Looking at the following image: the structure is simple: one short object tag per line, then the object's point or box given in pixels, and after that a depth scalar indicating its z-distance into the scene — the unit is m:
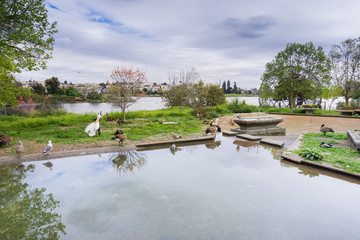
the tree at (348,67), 25.33
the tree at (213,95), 30.05
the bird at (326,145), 7.28
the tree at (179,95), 21.75
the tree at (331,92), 24.88
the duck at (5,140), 7.60
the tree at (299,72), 24.94
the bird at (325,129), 9.30
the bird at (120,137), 7.52
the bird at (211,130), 9.84
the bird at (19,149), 6.45
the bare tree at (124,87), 13.63
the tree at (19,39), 8.09
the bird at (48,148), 6.42
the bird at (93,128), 9.27
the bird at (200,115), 15.92
